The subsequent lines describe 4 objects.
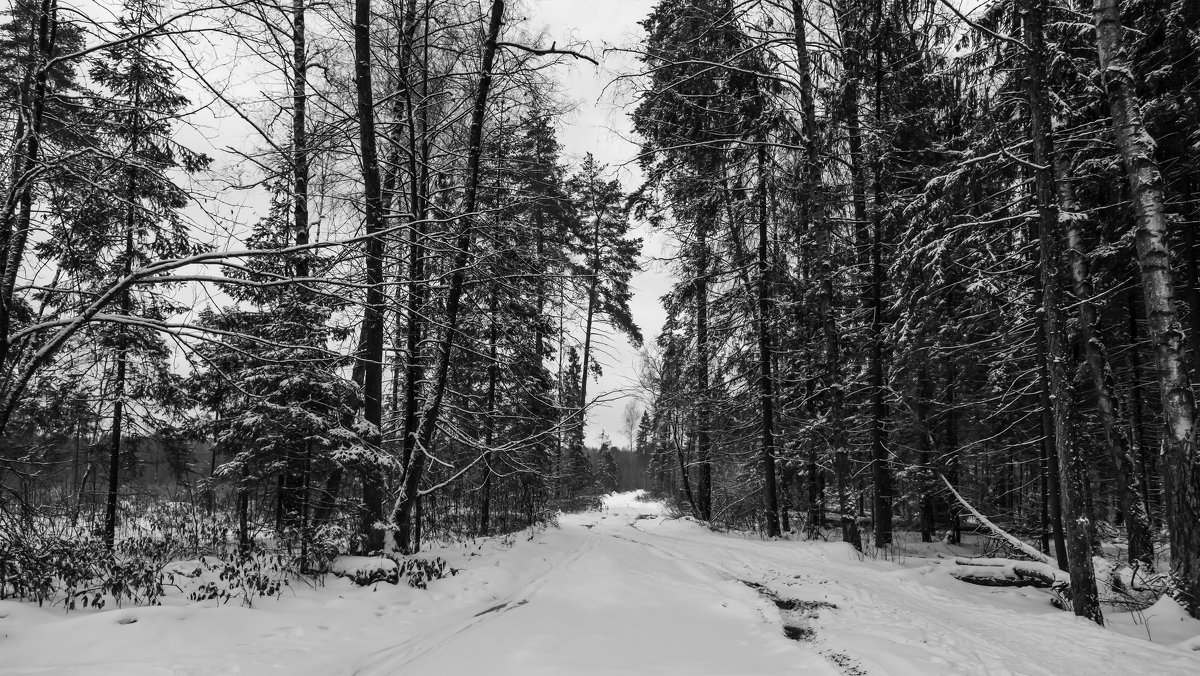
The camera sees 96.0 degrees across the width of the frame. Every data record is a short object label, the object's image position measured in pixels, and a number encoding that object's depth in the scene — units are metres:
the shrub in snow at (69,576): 4.86
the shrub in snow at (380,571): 6.99
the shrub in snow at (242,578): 5.63
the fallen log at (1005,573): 8.38
